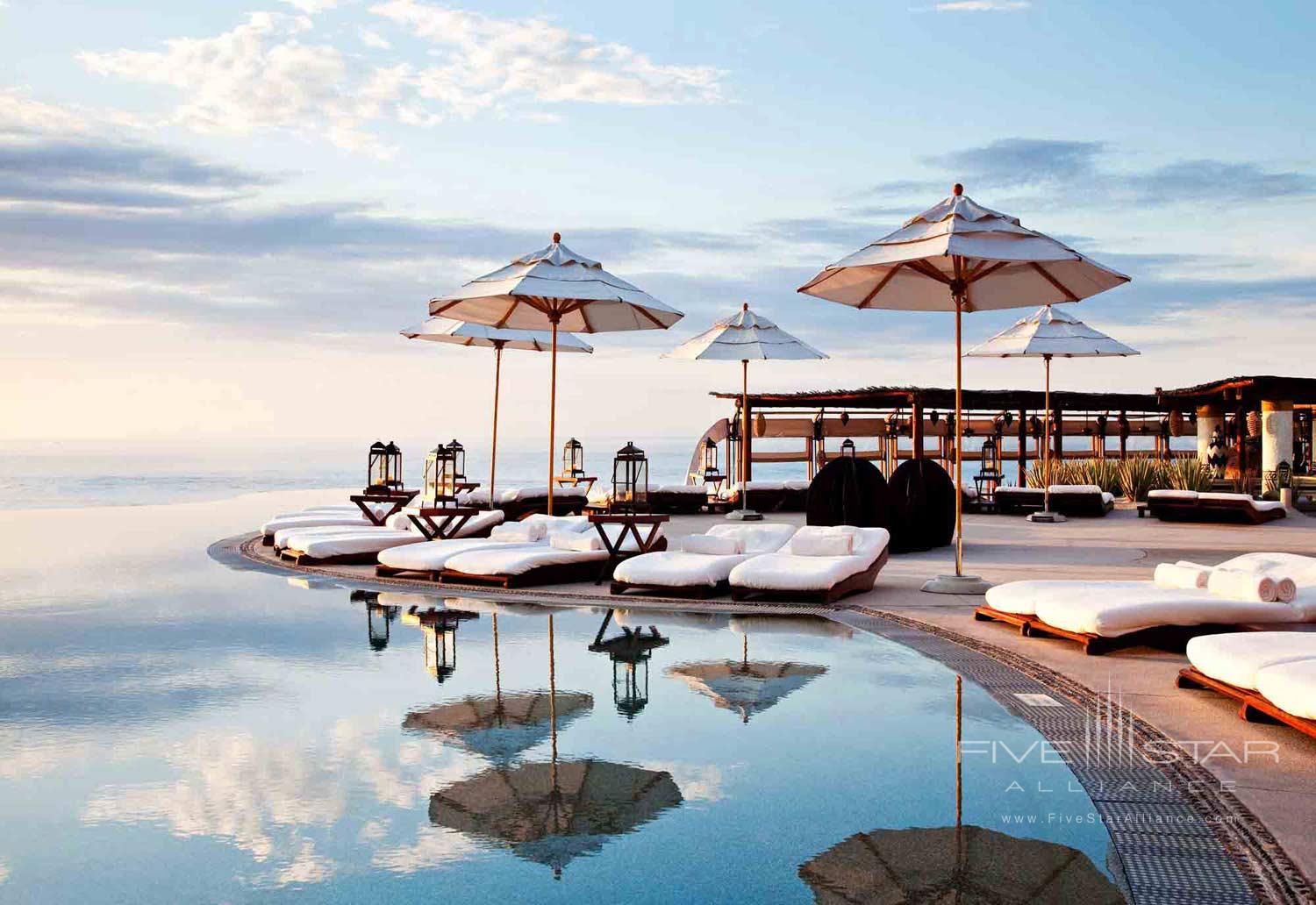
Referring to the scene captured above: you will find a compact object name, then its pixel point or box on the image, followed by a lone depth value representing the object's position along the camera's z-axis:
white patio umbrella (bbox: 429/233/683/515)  9.60
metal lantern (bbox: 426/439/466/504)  11.02
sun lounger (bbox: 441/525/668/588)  8.51
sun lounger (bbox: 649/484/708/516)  16.19
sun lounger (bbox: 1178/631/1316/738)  3.99
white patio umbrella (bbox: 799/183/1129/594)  7.45
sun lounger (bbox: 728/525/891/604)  7.61
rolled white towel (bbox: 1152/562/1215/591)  6.07
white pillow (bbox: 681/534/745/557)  8.69
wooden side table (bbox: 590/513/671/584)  9.05
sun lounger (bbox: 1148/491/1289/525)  14.06
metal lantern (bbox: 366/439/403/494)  11.98
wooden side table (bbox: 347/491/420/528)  11.61
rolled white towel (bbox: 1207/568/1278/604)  5.71
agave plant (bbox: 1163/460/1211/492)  16.27
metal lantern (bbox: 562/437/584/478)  14.78
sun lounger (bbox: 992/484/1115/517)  15.38
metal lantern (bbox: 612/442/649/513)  9.45
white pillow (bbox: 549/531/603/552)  9.09
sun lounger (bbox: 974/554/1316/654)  5.71
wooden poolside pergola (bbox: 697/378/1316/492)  17.36
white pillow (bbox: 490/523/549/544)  9.77
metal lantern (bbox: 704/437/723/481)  18.62
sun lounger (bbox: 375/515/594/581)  8.98
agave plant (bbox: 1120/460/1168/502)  17.61
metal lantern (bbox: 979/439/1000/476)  17.16
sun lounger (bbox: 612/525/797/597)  7.92
